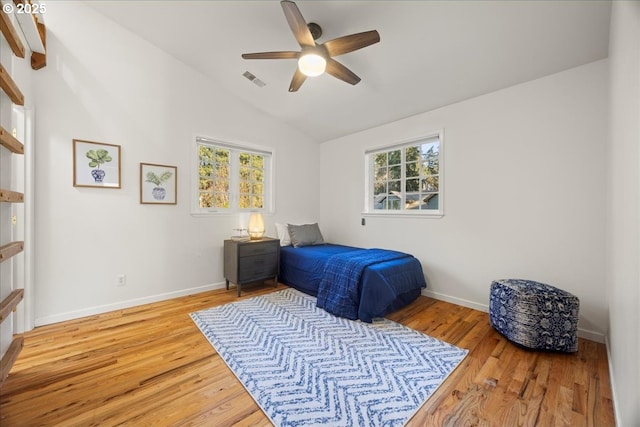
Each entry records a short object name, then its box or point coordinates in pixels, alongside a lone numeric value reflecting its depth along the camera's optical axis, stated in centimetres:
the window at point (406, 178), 344
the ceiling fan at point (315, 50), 197
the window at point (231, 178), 364
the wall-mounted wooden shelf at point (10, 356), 96
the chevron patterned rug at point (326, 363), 152
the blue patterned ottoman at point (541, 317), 207
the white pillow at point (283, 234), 417
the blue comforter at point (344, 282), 274
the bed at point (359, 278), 267
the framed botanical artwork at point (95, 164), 270
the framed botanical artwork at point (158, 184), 309
